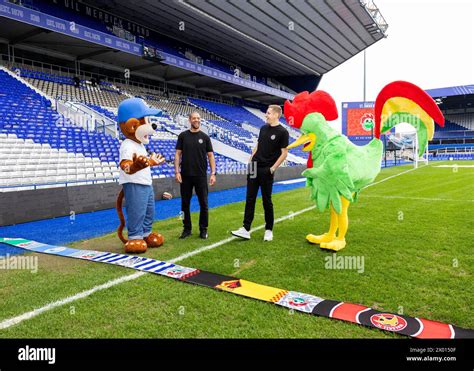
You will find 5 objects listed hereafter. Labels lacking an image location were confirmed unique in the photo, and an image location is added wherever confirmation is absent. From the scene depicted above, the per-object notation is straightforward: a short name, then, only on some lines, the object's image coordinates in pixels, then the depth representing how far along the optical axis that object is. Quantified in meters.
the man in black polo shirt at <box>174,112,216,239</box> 5.08
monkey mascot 4.25
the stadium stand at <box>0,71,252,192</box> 8.27
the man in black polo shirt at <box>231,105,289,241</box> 4.79
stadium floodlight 24.89
